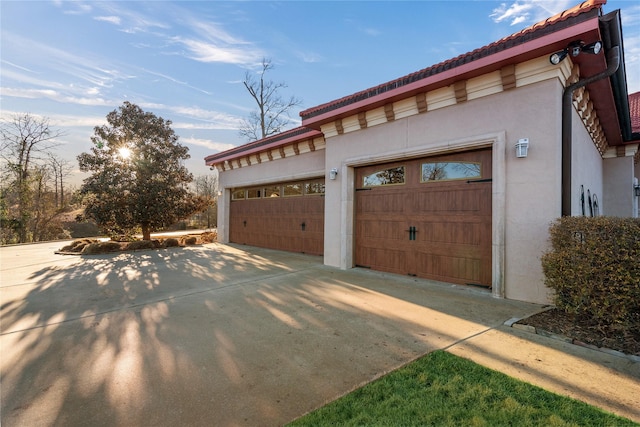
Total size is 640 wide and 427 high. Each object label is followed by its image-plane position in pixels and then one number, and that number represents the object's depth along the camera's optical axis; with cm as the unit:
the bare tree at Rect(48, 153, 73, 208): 1673
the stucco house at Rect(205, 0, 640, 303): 420
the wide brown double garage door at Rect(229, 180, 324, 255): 881
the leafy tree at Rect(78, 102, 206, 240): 1076
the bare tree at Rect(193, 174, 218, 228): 2402
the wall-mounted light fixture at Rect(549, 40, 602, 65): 375
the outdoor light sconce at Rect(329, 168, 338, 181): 721
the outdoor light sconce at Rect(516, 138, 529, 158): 434
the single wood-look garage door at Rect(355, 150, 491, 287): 502
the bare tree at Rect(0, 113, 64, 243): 1441
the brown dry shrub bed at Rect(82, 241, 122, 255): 963
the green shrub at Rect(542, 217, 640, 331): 289
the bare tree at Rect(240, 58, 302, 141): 2088
